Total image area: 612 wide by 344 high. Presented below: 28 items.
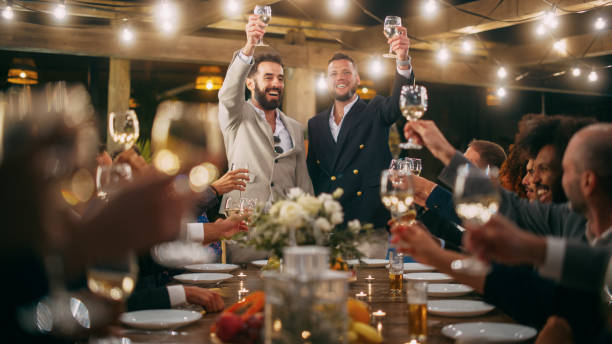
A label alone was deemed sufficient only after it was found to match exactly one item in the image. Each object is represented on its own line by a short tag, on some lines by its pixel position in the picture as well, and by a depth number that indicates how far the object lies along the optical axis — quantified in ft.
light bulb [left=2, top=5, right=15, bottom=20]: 16.44
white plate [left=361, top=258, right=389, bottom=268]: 9.86
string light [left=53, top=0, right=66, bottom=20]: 15.96
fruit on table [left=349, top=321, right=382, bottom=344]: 4.39
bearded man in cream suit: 11.34
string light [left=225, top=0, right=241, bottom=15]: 16.55
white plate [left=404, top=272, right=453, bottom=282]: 8.10
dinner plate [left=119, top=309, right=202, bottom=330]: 5.29
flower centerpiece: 5.22
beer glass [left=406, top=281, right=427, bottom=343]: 5.00
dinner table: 5.03
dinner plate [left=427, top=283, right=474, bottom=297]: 6.86
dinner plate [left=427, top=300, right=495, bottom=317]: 5.76
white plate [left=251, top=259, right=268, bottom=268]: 9.70
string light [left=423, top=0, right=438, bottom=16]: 16.56
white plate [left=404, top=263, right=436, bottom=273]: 9.24
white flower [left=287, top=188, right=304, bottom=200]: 5.63
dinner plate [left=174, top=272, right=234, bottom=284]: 7.92
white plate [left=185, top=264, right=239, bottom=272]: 9.11
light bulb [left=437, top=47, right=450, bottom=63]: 19.61
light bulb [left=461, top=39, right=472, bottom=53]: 20.22
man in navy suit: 11.85
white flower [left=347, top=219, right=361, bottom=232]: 5.50
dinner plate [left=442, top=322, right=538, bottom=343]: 4.73
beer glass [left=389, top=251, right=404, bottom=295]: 7.36
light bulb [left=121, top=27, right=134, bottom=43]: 17.88
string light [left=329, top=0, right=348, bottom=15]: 21.24
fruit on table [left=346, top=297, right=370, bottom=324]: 4.63
